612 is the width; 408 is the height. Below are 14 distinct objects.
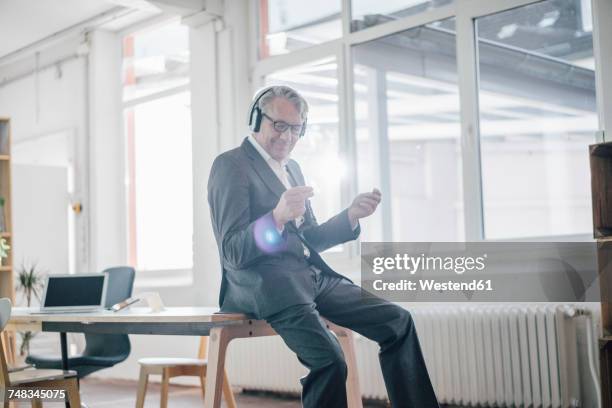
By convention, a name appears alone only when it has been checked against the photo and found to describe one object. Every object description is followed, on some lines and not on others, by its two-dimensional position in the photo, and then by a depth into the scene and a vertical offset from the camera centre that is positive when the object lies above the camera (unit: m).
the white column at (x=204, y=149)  5.45 +0.65
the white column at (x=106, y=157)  6.49 +0.74
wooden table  2.65 -0.31
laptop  3.76 -0.23
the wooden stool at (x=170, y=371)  3.68 -0.61
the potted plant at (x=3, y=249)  5.10 +0.00
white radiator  3.71 -0.62
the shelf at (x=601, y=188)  2.91 +0.15
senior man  2.43 -0.09
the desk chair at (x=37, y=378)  2.89 -0.52
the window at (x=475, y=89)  4.25 +0.88
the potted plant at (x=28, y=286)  6.40 -0.32
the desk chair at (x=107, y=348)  4.08 -0.57
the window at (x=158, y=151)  6.24 +0.76
